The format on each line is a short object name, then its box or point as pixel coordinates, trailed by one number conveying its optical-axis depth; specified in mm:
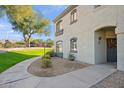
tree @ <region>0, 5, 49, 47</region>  23202
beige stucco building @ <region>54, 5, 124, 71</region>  5072
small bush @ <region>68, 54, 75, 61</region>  8273
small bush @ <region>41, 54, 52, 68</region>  6296
